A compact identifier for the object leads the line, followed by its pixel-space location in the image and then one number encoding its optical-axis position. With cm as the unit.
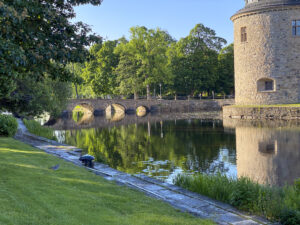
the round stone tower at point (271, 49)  3000
